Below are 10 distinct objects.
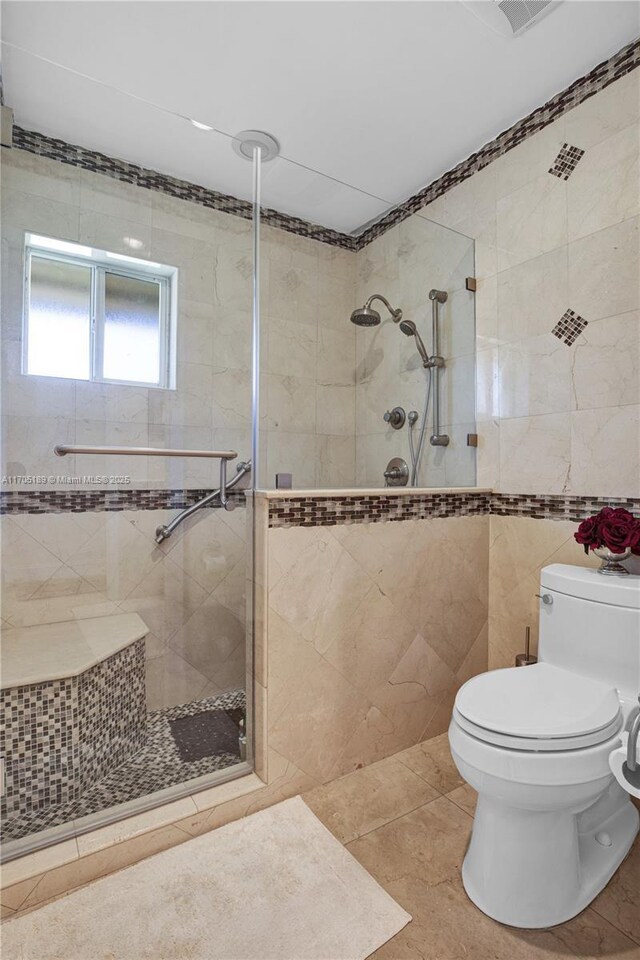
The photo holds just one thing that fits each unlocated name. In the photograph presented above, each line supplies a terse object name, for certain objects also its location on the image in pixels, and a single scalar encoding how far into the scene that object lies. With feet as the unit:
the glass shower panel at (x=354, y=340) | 6.06
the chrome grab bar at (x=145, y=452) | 5.02
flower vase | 5.04
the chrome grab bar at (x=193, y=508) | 5.64
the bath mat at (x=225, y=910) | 3.63
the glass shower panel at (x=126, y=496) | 4.75
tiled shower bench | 4.49
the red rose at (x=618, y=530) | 4.91
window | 4.94
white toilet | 3.66
